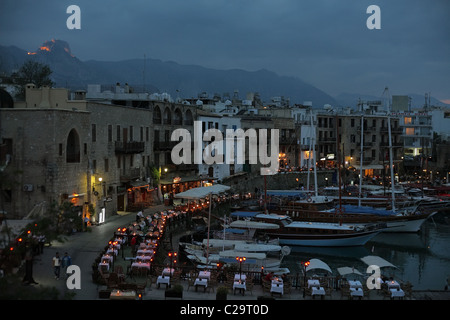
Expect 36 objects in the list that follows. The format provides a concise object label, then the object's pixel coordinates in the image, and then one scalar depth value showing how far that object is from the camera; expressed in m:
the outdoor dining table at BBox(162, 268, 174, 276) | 25.69
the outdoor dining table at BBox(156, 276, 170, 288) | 25.02
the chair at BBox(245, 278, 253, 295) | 25.20
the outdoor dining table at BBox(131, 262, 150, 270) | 27.12
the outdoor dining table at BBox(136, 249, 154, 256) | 29.34
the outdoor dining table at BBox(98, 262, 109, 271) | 25.90
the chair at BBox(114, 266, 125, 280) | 25.85
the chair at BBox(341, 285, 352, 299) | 24.94
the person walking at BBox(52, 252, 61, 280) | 25.08
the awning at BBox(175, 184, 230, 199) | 45.50
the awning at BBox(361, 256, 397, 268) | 31.40
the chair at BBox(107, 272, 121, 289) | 24.11
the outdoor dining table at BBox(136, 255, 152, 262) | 27.97
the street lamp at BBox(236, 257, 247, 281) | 27.12
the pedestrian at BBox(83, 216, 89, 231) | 37.36
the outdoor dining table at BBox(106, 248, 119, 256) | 29.15
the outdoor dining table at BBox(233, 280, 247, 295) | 24.78
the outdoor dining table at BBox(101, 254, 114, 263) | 27.59
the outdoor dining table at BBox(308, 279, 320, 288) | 25.13
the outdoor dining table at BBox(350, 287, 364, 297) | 24.53
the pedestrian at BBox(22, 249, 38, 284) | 22.46
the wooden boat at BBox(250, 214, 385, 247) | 44.75
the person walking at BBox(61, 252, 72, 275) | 26.52
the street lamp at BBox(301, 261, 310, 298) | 24.92
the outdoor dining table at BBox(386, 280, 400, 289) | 25.36
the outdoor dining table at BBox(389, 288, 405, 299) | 24.60
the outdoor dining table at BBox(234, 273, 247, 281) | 25.54
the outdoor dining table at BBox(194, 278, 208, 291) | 24.97
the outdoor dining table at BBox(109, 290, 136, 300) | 21.97
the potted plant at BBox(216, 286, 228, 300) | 23.05
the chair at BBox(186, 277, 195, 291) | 25.56
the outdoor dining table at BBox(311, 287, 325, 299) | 24.66
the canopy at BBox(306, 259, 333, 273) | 30.23
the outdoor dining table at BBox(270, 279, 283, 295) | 24.73
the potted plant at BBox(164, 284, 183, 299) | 23.28
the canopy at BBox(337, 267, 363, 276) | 28.75
